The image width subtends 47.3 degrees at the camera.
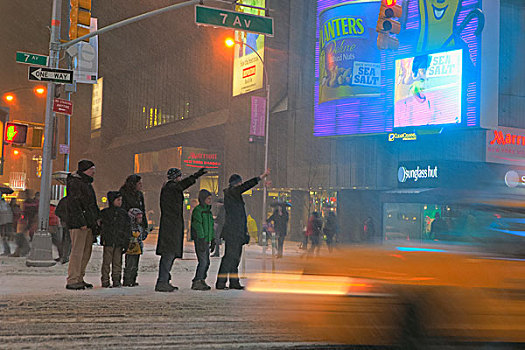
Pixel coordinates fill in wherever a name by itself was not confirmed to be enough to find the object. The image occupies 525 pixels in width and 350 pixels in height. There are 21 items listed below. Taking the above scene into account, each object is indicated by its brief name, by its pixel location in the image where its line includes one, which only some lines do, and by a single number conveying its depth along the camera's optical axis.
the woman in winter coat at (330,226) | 23.17
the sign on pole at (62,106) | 15.76
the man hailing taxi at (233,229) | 9.87
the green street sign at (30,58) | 15.58
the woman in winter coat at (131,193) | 10.20
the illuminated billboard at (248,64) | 41.44
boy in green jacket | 10.00
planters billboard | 27.11
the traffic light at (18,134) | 18.88
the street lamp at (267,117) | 28.10
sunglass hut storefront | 26.78
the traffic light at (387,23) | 13.72
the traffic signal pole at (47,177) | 14.75
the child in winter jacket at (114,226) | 9.88
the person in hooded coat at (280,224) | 21.38
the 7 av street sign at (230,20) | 15.27
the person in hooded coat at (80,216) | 9.44
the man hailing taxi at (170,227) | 9.56
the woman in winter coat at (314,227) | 20.34
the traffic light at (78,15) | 14.74
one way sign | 15.01
